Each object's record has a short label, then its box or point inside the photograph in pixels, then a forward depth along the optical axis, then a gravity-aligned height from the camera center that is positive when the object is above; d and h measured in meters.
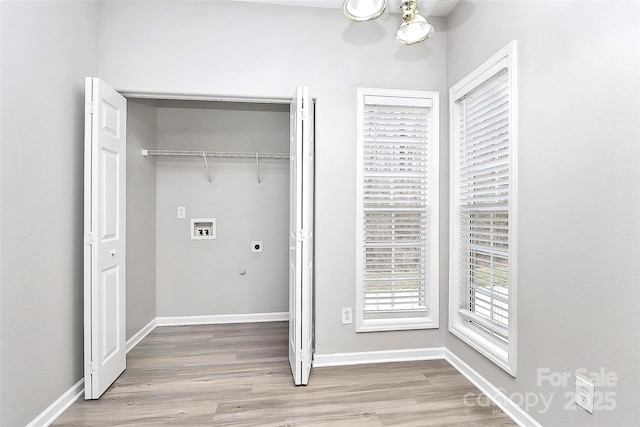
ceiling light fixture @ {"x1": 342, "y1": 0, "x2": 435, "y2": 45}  1.83 +1.15
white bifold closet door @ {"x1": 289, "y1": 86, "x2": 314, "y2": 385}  2.23 -0.16
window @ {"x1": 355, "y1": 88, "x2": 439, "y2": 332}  2.68 +0.02
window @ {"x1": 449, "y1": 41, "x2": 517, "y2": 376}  1.96 +0.03
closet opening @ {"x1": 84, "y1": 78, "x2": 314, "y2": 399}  3.31 -0.01
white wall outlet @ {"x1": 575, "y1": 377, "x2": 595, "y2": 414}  1.48 -0.81
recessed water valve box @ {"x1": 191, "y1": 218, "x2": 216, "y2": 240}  3.65 -0.19
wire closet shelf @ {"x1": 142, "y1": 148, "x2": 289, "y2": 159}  3.30 +0.59
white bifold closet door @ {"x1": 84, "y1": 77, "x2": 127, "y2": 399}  2.10 -0.17
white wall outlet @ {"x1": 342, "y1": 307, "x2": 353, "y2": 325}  2.64 -0.82
